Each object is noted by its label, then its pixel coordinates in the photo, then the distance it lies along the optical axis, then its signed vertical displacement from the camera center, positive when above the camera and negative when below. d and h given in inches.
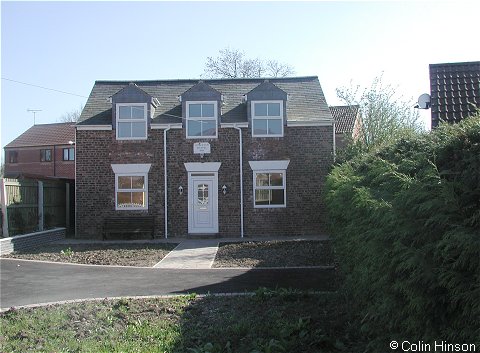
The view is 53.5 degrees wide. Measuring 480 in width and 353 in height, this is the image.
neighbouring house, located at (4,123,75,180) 1929.1 +174.0
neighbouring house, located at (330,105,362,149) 791.1 +150.5
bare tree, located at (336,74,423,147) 796.6 +125.3
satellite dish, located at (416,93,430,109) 465.4 +85.4
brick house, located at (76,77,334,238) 729.0 +39.5
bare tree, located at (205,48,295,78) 1696.6 +432.3
